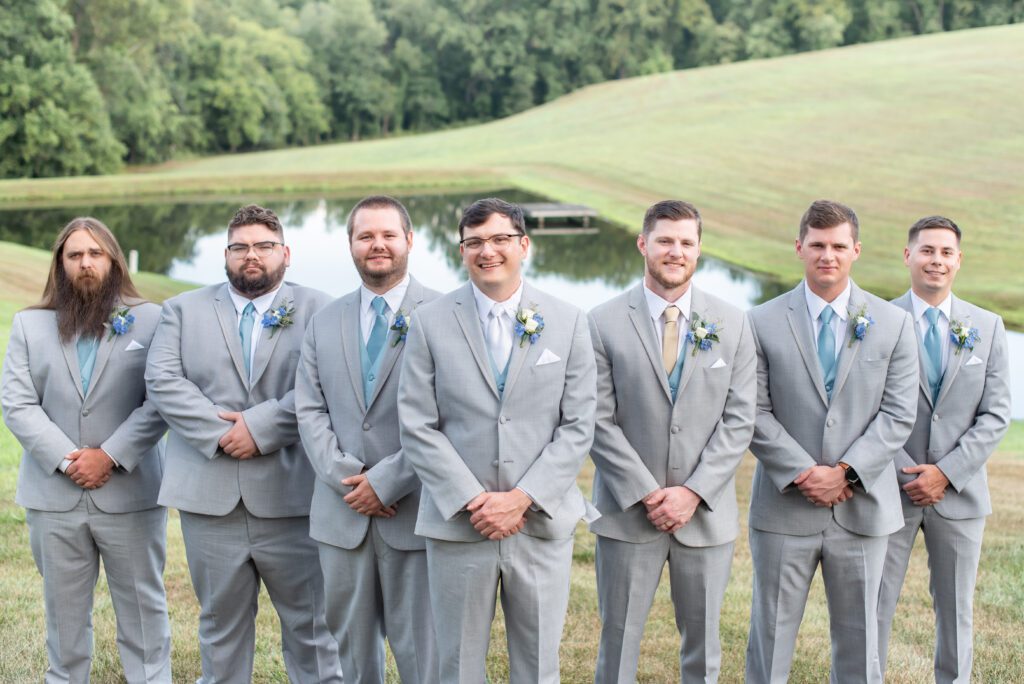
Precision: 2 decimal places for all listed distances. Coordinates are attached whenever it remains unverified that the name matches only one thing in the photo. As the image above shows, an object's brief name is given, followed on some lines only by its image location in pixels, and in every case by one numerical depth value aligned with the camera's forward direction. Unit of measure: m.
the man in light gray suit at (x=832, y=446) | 5.12
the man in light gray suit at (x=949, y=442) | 5.43
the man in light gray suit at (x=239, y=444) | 5.26
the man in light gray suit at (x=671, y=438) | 4.98
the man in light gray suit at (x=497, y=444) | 4.63
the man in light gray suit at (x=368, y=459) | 4.99
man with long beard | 5.37
